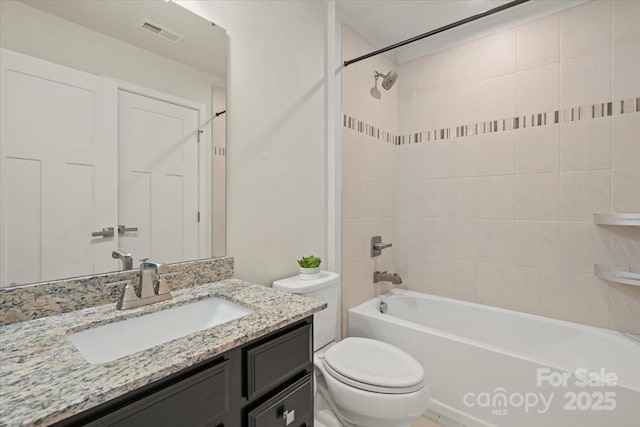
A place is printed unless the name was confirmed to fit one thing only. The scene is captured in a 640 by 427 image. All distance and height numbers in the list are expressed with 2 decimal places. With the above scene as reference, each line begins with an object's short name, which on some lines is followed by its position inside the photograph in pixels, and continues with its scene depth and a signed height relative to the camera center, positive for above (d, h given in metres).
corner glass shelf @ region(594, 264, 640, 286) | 1.58 -0.33
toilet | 1.27 -0.75
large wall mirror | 0.88 +0.27
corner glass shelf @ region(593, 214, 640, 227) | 1.56 -0.03
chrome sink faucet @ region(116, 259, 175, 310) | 0.98 -0.27
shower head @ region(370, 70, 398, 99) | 2.21 +0.99
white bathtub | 1.32 -0.81
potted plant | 1.65 -0.31
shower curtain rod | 1.41 +0.99
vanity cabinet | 0.60 -0.44
